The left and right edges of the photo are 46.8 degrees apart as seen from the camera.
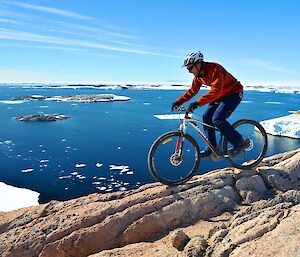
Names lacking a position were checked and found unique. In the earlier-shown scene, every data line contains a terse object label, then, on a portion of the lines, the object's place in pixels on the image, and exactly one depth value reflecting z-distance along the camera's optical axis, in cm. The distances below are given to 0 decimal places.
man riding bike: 594
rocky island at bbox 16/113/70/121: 4666
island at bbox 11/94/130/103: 8561
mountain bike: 629
